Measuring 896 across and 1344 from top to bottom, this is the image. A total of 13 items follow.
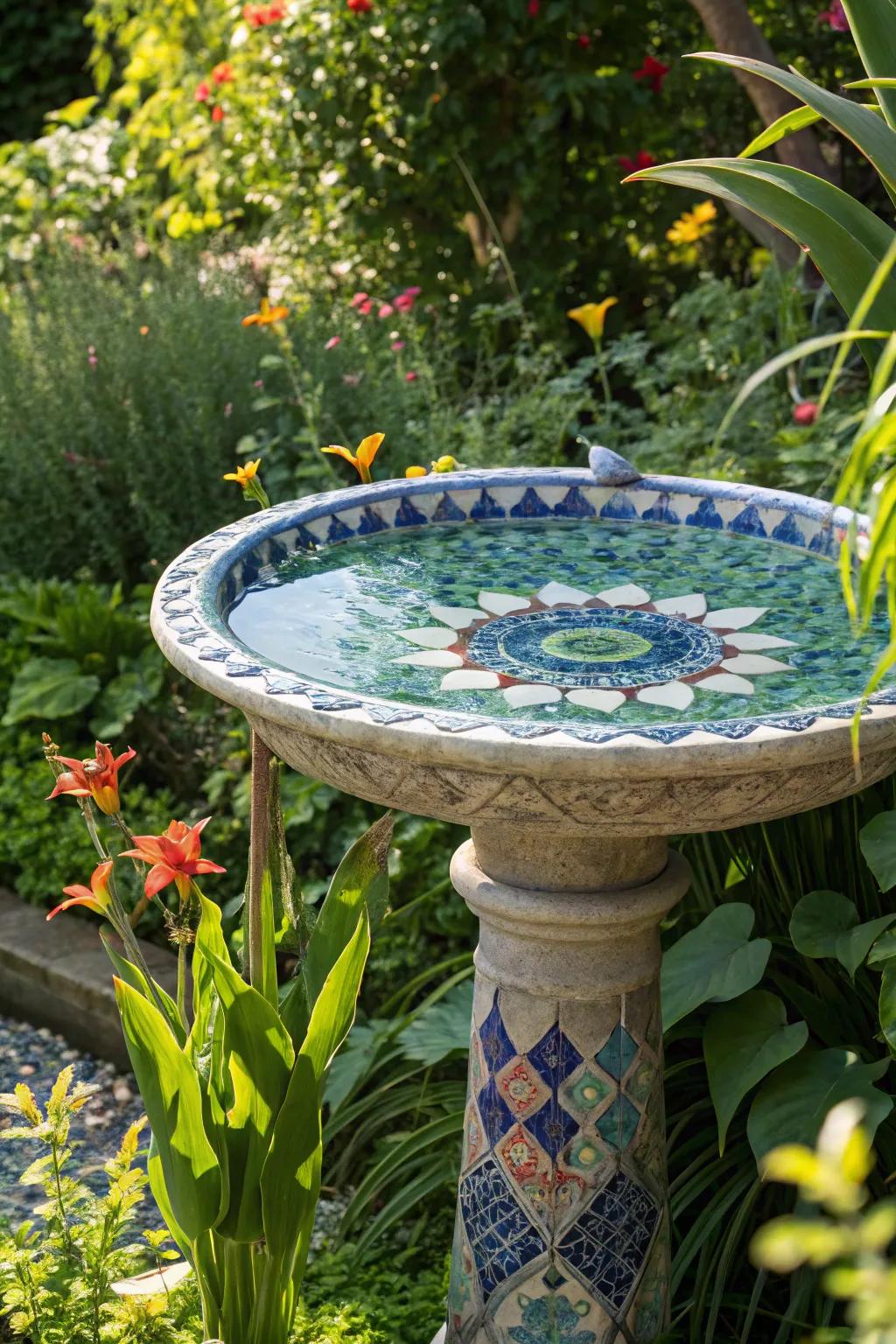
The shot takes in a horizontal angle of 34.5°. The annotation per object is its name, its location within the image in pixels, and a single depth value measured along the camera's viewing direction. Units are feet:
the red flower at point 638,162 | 18.78
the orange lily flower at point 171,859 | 5.69
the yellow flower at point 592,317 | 11.13
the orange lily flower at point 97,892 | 5.61
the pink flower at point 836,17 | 11.82
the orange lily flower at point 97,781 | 5.67
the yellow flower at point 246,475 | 6.49
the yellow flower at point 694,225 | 17.20
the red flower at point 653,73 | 18.27
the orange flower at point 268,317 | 12.00
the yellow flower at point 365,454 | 7.09
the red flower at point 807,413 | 12.15
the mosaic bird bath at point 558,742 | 4.76
